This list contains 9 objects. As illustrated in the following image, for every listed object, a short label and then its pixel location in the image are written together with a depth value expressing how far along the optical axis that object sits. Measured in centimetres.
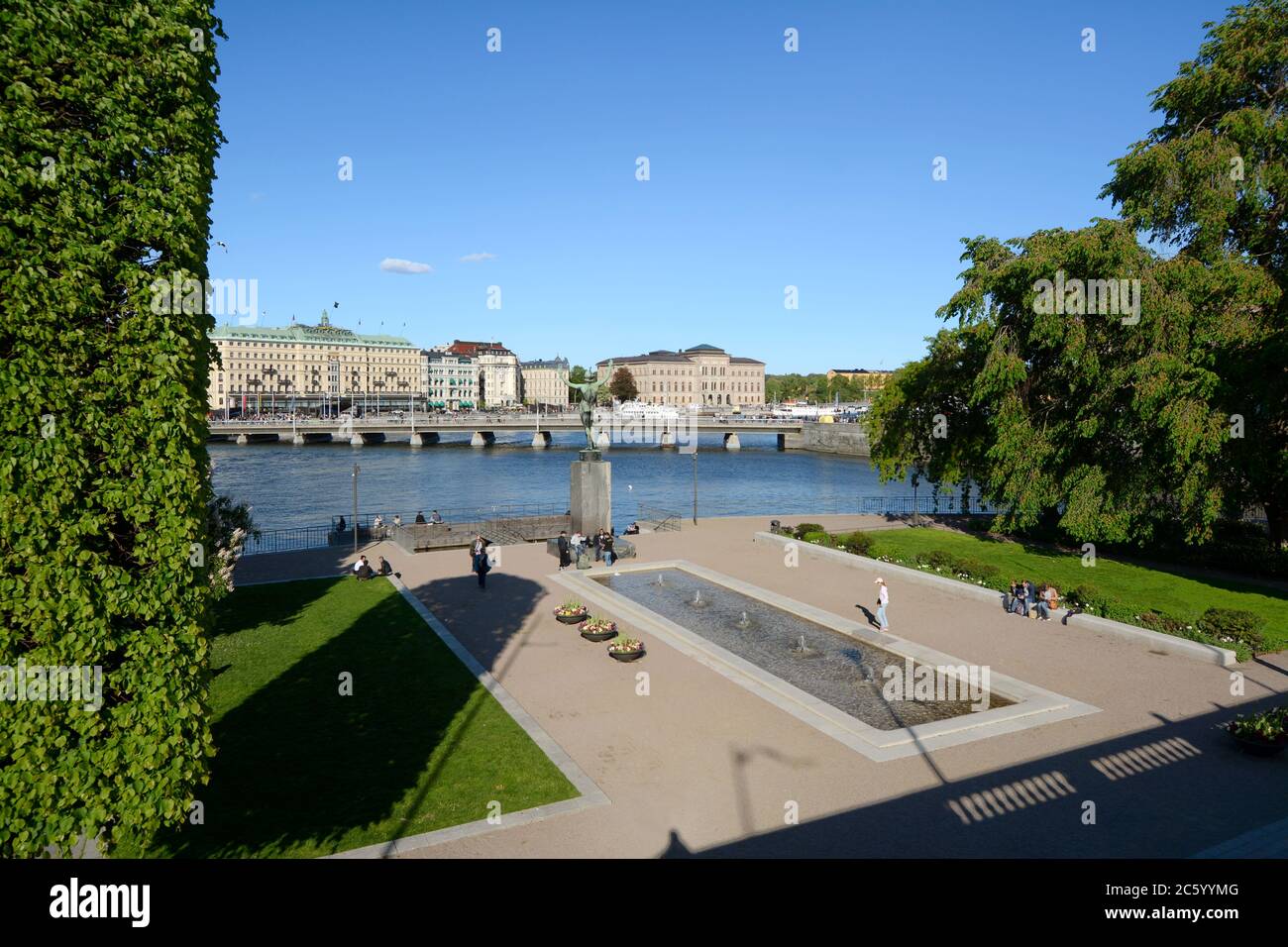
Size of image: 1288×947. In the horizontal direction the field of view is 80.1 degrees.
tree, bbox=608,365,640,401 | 19400
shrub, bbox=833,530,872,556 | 3078
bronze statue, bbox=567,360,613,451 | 3594
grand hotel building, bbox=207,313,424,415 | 18088
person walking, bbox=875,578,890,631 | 2059
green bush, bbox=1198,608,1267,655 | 1853
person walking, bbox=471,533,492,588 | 2527
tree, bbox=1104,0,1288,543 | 2489
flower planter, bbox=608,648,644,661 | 1773
